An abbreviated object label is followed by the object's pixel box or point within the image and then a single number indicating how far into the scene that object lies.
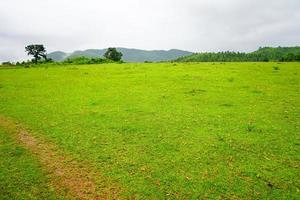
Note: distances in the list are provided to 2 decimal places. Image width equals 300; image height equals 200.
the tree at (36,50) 67.79
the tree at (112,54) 72.61
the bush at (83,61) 48.08
